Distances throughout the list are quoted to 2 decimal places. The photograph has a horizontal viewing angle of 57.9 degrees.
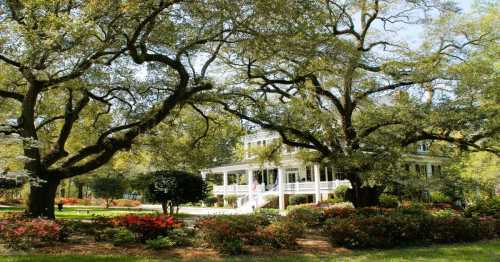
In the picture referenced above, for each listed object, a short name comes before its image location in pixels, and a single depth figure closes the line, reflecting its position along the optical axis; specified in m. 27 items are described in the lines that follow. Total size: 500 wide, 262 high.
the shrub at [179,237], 12.90
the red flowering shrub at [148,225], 13.12
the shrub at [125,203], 53.41
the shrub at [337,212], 20.03
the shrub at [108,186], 47.28
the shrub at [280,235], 12.86
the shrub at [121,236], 12.70
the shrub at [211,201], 55.78
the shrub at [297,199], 42.91
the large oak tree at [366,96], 17.92
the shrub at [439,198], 35.00
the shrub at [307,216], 19.80
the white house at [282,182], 41.44
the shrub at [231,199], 51.51
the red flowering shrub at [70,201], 52.03
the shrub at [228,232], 12.08
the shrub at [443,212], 18.83
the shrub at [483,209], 20.43
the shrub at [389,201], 30.49
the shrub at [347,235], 13.16
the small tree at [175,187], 26.53
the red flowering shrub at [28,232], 11.76
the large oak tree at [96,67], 11.70
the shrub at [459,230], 14.52
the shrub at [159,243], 12.27
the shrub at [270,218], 17.15
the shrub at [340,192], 37.44
